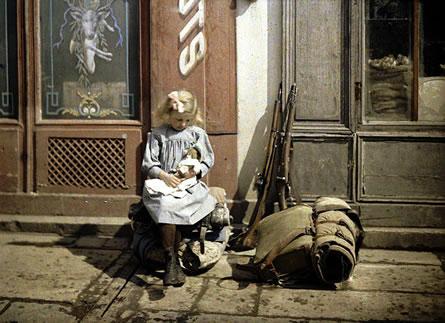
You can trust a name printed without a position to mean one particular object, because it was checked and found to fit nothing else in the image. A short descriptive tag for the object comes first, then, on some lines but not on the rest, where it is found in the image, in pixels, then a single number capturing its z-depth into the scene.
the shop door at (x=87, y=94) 6.64
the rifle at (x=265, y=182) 6.05
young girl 5.19
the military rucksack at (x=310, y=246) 5.05
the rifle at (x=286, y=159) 6.00
